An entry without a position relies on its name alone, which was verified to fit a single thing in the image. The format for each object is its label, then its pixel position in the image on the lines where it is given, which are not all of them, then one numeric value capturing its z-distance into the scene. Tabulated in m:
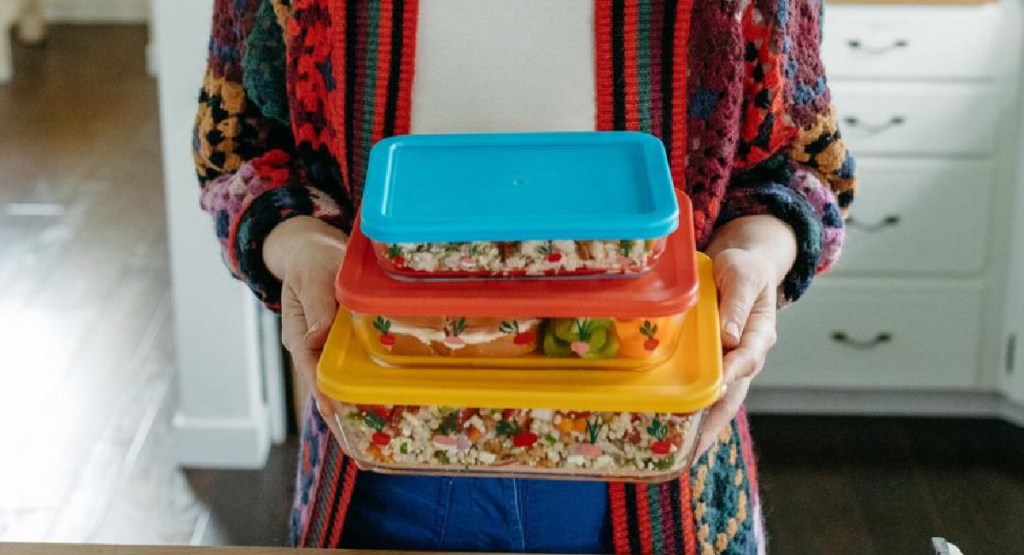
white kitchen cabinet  2.34
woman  0.85
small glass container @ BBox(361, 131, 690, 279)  0.67
